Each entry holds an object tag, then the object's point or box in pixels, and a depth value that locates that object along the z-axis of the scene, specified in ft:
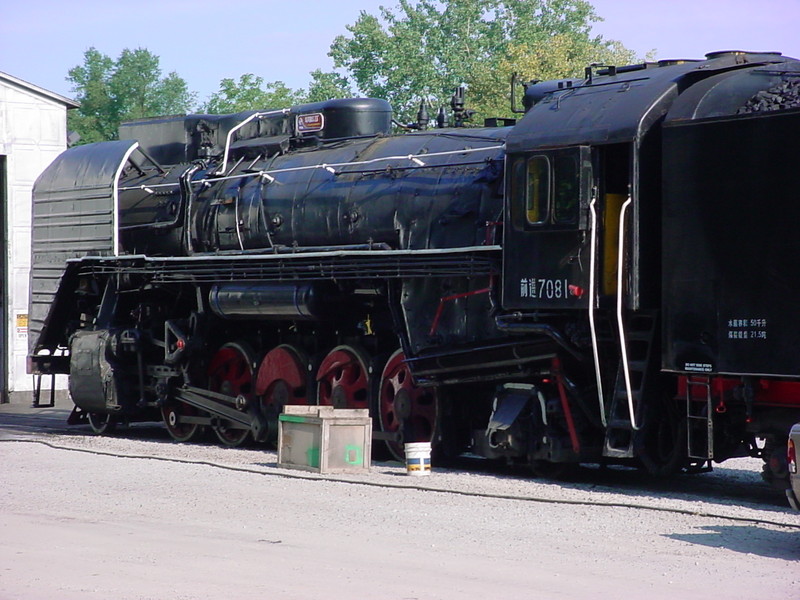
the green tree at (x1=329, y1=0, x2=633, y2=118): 217.56
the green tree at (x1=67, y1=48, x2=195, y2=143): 279.28
